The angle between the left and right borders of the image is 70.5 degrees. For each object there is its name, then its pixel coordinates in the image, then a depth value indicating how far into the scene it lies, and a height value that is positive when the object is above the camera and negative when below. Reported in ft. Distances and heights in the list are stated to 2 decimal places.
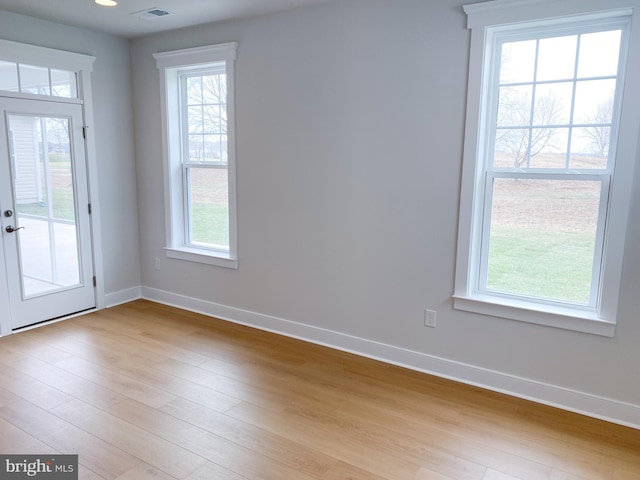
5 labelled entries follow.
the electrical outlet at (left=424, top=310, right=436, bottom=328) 10.61 -3.50
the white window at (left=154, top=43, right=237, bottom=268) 13.41 +0.30
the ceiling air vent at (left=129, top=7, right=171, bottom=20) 11.57 +3.86
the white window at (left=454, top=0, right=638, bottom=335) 8.45 +0.10
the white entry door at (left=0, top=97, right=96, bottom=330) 12.31 -1.43
